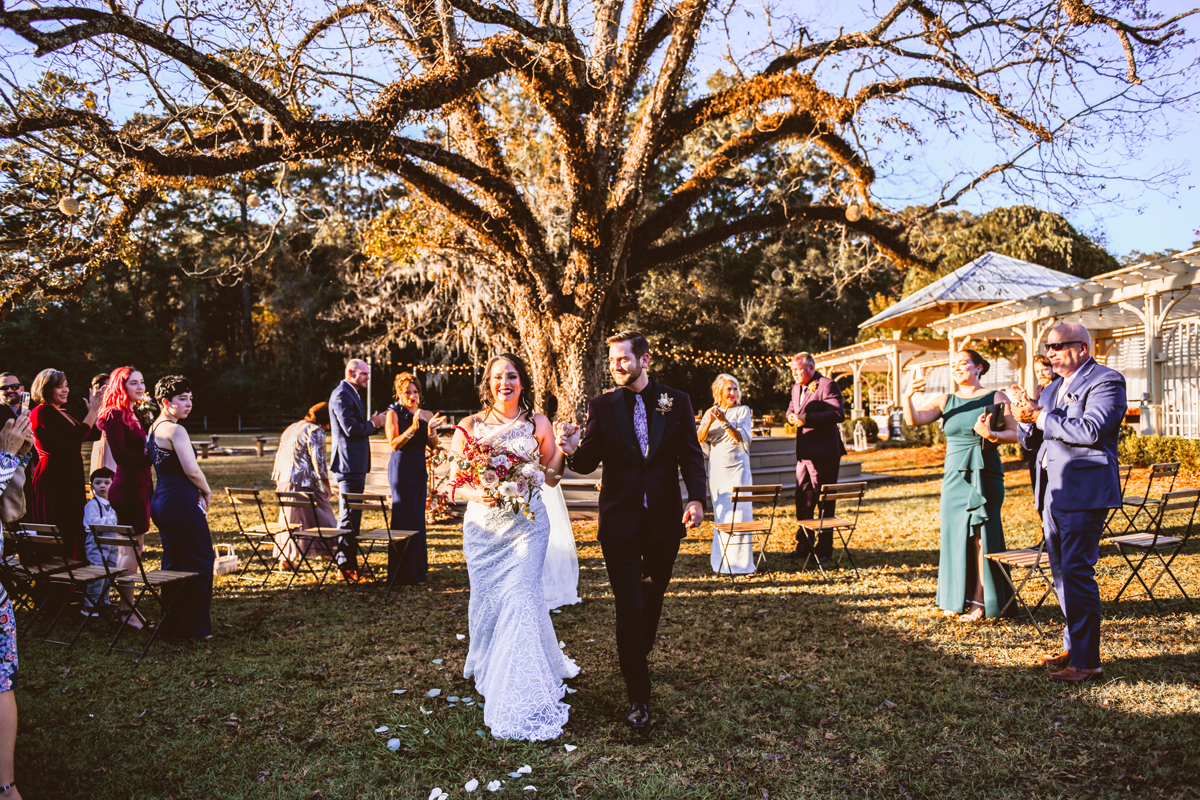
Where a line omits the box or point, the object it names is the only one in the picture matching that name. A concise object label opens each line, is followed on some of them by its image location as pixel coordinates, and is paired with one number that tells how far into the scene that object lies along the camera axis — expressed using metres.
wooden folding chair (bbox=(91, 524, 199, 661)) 5.39
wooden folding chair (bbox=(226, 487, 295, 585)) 7.85
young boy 6.87
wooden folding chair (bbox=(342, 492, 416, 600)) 7.12
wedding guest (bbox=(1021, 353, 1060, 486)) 7.62
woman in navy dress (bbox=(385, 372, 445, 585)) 7.37
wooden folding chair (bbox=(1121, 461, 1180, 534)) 7.81
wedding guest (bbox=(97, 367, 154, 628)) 6.23
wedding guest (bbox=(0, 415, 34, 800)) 3.06
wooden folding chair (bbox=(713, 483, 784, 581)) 7.48
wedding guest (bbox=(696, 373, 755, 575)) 7.96
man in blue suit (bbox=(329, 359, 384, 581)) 7.85
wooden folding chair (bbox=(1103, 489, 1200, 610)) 5.84
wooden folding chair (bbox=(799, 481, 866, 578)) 7.65
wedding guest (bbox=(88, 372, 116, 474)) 7.19
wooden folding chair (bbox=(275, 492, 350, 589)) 7.07
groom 4.12
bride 4.12
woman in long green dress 5.70
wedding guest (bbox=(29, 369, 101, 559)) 6.50
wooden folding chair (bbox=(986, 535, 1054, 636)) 5.51
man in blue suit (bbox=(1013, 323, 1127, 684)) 4.52
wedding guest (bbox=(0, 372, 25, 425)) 7.04
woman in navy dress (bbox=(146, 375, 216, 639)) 5.58
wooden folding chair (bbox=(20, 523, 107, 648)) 5.52
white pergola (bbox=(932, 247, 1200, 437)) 14.04
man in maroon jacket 8.49
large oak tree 8.70
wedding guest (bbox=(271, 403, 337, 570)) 8.30
